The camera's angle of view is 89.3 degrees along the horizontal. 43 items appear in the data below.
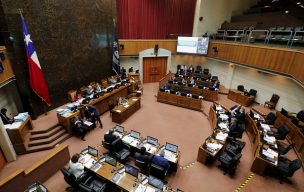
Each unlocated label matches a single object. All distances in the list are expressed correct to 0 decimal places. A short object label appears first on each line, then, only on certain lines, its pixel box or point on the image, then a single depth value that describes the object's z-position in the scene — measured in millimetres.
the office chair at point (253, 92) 10789
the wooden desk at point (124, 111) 8449
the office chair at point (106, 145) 5702
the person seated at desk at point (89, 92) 9539
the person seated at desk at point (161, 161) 4770
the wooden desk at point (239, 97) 10109
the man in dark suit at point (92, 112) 7840
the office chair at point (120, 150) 5506
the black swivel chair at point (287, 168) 4745
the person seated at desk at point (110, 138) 5727
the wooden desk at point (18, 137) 6055
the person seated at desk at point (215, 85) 11524
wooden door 15070
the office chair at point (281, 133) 6540
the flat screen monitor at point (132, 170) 4467
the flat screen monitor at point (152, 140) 5852
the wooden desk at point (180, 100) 10156
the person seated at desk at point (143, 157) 4977
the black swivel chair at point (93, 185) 3953
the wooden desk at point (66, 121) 7272
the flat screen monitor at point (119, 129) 6505
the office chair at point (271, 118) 7602
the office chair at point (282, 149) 5517
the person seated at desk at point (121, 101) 9288
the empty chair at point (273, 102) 9562
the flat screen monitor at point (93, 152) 5150
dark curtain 13573
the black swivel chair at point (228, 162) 5127
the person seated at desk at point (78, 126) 7160
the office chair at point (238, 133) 6679
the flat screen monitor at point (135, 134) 6238
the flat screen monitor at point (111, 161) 4841
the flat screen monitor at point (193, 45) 14030
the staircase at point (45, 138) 6578
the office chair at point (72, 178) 4297
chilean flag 6902
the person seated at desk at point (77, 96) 9116
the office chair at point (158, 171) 4617
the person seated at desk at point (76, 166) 4409
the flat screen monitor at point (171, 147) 5496
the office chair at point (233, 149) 5654
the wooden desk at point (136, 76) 14192
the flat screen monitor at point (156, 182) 4192
